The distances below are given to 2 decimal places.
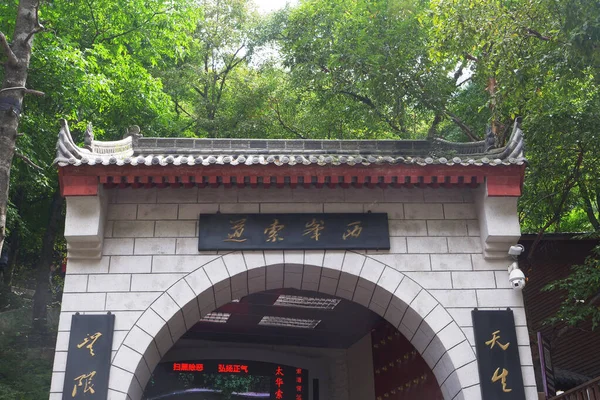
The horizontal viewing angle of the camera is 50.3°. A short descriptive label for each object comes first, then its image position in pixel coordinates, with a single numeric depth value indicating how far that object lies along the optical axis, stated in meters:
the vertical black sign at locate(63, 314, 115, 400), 6.86
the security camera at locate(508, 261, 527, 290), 7.23
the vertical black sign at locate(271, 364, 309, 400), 12.34
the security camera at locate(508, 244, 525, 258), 7.36
